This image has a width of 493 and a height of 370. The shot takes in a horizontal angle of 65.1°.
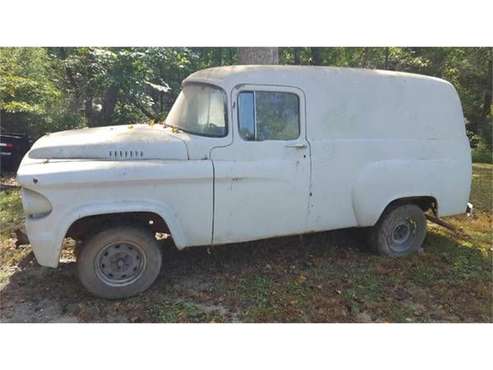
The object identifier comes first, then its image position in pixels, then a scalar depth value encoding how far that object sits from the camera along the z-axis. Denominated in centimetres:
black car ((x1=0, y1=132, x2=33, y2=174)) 786
